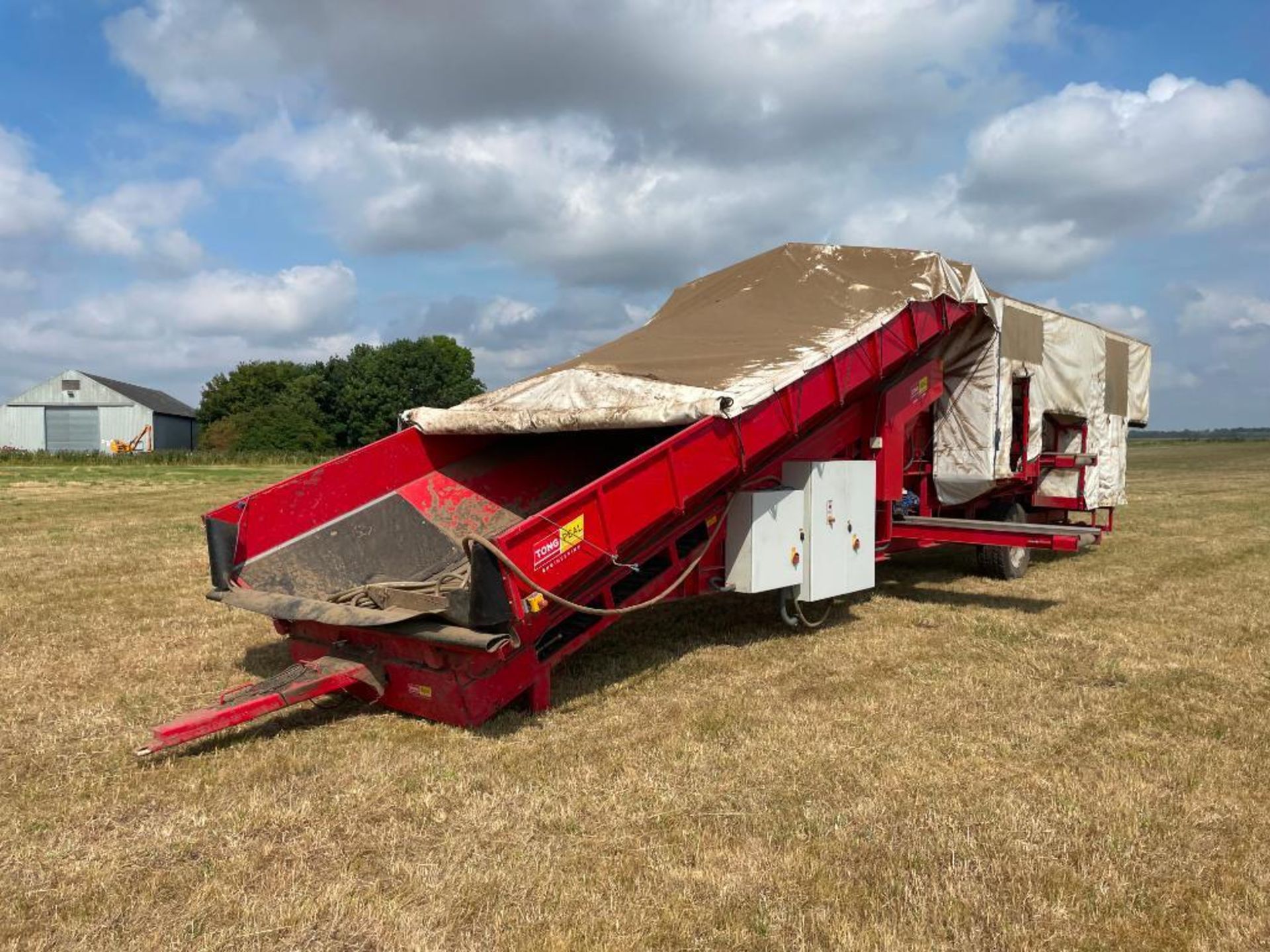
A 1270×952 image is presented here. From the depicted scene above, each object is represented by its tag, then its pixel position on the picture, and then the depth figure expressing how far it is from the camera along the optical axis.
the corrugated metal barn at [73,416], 62.06
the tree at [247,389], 72.31
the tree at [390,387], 62.81
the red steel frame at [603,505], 4.55
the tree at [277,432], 59.06
